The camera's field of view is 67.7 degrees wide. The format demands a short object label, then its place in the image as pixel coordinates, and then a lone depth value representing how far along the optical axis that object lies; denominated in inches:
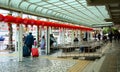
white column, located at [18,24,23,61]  233.5
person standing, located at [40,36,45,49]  358.5
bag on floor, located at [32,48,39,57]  274.7
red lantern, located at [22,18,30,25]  227.2
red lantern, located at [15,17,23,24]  211.8
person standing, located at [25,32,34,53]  283.9
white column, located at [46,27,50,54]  322.9
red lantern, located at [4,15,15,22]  189.0
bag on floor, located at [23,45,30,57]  272.6
